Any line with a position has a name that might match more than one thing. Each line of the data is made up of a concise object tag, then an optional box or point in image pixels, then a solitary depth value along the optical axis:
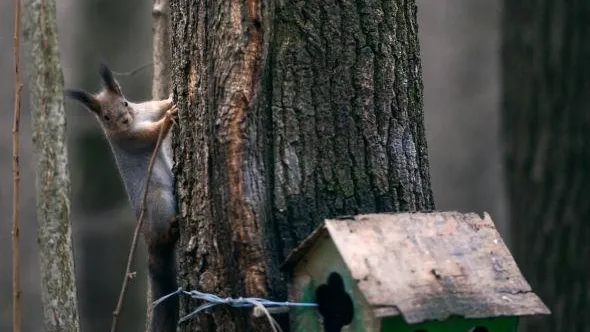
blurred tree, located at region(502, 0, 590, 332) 9.16
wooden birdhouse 5.24
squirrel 7.45
